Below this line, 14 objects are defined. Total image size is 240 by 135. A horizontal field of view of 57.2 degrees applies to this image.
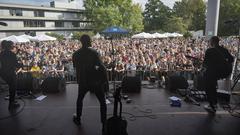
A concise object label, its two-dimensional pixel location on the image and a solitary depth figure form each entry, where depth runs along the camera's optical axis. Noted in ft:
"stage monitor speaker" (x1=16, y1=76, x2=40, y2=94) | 19.72
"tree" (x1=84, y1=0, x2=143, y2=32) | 108.58
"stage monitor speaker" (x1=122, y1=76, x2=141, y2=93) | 19.52
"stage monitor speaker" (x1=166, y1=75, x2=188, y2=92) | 19.76
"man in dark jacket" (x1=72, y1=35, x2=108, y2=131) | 11.35
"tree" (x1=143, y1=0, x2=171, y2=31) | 167.02
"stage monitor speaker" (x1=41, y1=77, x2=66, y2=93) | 19.93
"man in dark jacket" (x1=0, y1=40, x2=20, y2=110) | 14.92
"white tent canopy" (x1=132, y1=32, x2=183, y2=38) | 63.26
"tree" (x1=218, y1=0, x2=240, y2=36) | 133.08
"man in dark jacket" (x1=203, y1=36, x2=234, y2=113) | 13.44
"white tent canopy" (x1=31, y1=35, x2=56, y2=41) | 51.41
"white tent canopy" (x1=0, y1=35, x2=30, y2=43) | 43.26
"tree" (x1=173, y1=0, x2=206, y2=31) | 146.92
